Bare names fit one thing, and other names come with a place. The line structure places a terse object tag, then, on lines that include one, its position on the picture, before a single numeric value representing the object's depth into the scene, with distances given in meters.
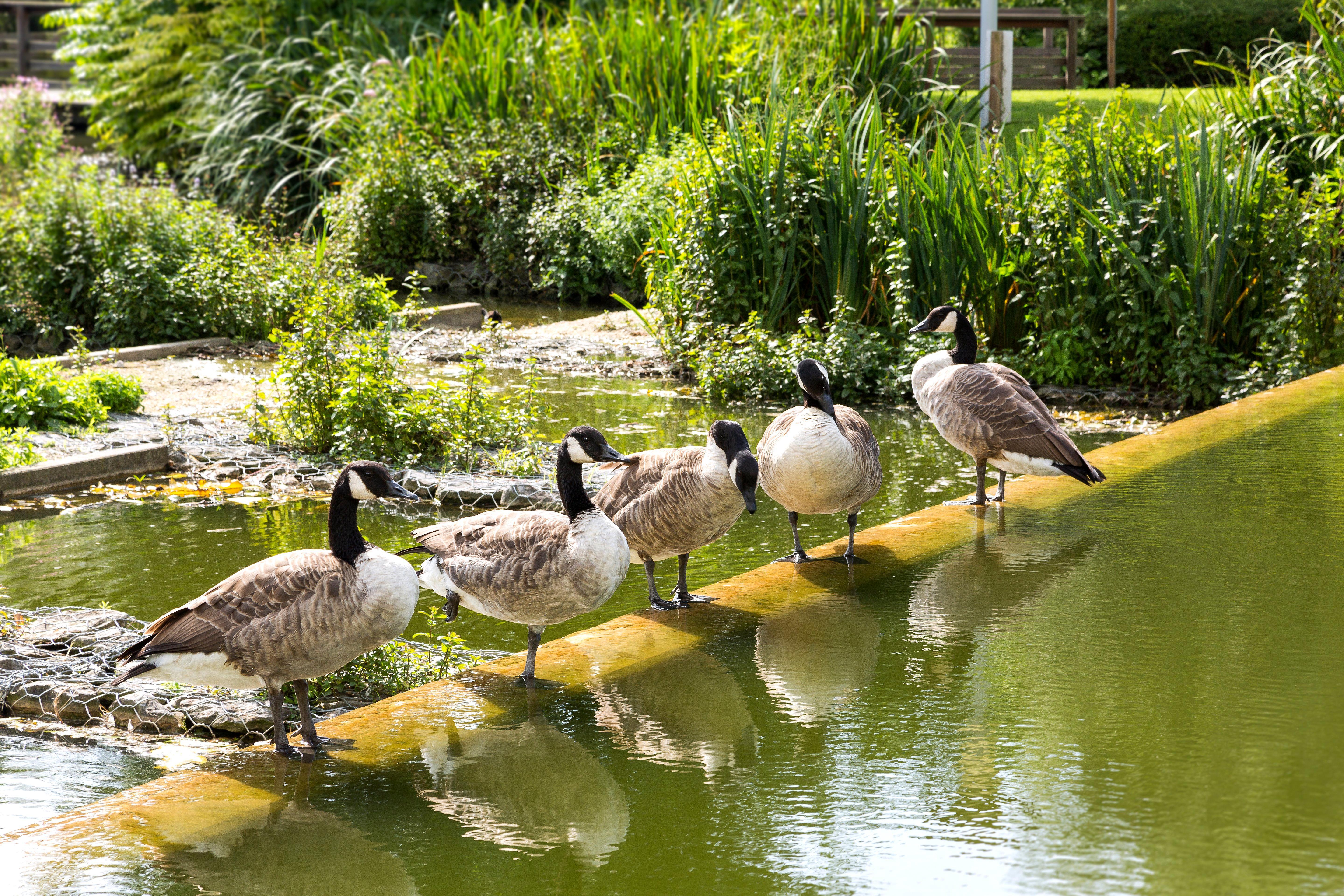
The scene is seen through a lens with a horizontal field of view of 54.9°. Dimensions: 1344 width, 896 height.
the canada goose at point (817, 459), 5.50
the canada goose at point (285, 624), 4.11
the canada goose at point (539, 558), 4.48
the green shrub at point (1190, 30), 27.67
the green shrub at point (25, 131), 19.09
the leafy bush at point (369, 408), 9.20
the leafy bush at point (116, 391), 10.40
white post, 16.42
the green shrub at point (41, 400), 9.63
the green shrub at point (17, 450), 8.66
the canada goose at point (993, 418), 6.50
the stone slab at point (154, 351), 12.45
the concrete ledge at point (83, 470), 8.52
